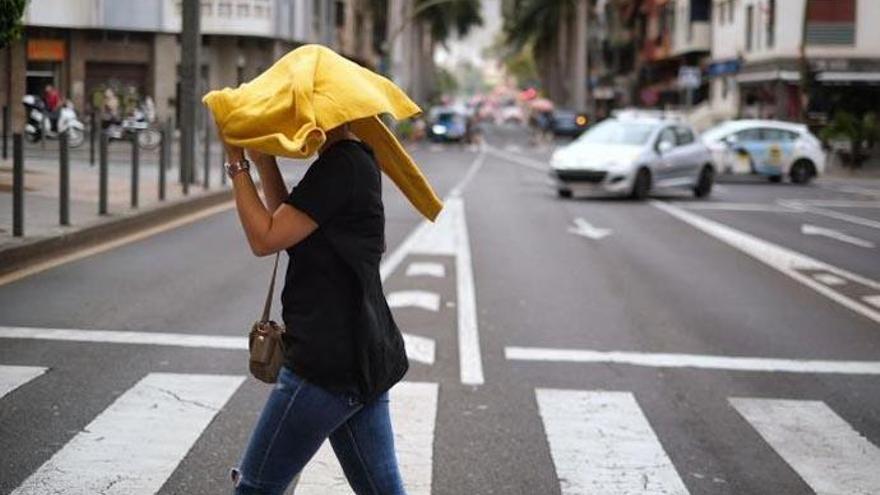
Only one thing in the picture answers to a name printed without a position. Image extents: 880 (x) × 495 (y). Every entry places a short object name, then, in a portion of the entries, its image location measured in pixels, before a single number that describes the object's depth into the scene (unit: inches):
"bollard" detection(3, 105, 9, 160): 717.3
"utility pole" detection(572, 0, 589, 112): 3393.2
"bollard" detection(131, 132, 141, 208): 639.8
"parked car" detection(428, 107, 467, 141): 2485.2
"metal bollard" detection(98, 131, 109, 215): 587.1
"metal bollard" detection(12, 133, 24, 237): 481.4
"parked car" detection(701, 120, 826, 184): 1320.1
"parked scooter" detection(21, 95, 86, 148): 869.2
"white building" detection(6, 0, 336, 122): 836.0
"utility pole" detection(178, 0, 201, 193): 824.9
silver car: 964.6
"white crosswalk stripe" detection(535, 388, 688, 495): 227.1
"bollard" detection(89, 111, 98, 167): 998.4
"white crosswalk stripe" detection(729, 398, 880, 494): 233.6
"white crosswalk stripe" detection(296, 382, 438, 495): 220.1
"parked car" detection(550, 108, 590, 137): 2758.4
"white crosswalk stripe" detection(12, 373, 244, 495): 215.6
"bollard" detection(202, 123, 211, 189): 843.5
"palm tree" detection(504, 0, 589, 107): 3437.5
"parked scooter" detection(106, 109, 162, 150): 1074.1
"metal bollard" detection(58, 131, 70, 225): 534.0
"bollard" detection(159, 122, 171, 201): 711.0
